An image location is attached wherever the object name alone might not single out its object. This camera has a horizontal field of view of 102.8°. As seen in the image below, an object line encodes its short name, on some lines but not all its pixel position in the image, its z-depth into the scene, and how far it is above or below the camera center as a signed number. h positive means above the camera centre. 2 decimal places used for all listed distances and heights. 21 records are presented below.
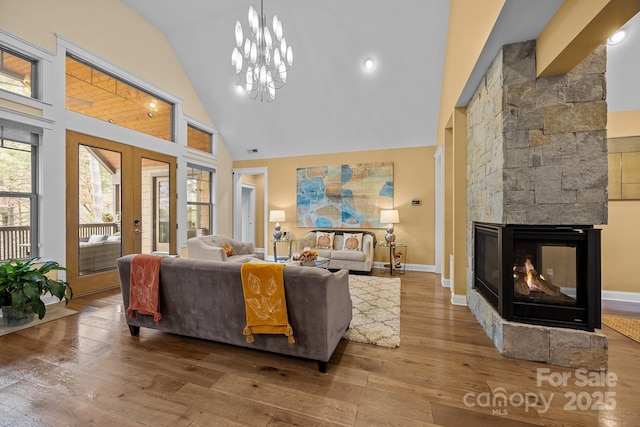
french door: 3.71 +0.11
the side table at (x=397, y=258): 5.18 -0.96
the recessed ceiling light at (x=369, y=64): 4.52 +2.65
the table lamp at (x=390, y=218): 5.35 -0.12
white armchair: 4.21 -0.65
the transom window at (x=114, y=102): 3.73 +1.87
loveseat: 5.04 -0.73
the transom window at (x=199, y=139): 5.83 +1.76
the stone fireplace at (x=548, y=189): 1.98 +0.18
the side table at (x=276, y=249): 6.25 -0.92
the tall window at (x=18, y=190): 3.06 +0.28
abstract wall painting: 5.79 +0.42
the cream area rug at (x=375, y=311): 2.49 -1.22
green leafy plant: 2.63 -0.78
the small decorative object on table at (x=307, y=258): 3.71 -0.67
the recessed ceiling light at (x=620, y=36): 2.98 +2.06
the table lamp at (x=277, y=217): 6.15 -0.11
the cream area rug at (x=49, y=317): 2.64 -1.21
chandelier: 2.96 +2.04
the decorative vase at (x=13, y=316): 2.71 -1.11
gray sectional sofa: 1.92 -0.78
